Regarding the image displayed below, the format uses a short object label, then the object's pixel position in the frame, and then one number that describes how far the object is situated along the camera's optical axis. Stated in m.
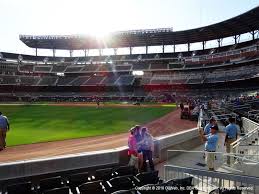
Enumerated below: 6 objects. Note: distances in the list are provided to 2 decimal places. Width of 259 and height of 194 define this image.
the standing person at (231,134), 7.63
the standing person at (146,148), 6.89
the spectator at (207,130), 8.26
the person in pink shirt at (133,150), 6.78
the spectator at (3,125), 9.52
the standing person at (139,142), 6.83
